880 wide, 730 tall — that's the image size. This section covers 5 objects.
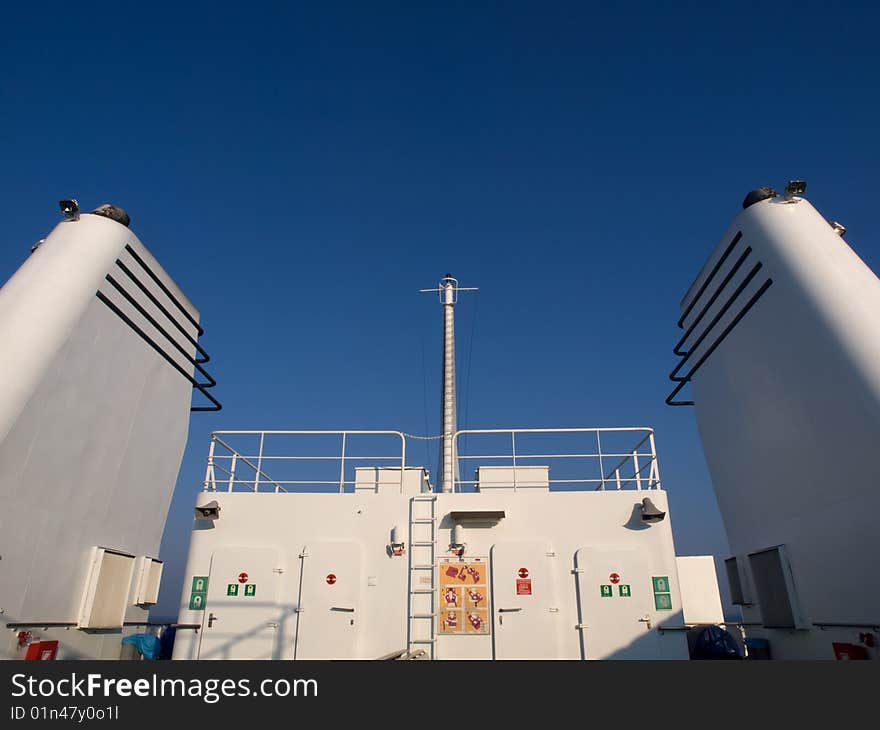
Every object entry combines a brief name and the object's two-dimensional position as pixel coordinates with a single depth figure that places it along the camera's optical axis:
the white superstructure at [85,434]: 7.36
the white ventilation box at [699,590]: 14.12
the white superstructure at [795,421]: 7.15
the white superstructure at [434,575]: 9.23
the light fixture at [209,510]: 9.93
